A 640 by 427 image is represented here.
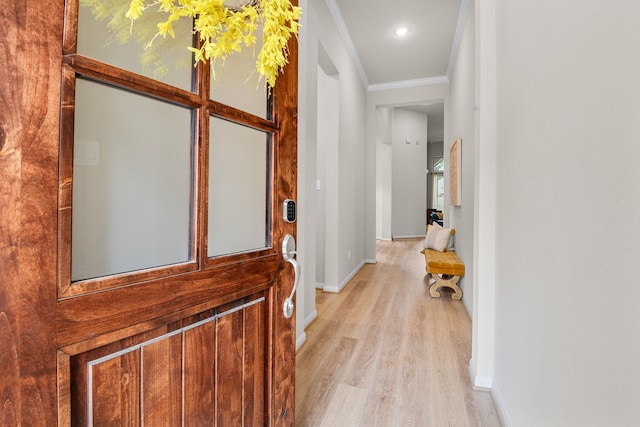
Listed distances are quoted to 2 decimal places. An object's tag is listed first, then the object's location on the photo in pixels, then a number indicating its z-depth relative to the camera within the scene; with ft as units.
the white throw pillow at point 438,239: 13.17
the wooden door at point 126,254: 1.52
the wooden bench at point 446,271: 10.72
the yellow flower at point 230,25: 2.12
